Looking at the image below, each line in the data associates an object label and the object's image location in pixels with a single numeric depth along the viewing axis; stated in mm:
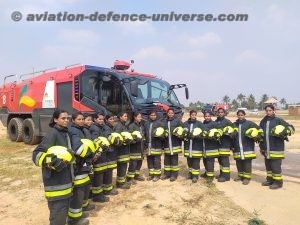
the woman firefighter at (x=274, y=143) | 4315
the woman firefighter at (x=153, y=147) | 4819
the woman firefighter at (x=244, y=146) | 4586
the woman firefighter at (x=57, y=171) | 2589
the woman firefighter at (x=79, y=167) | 2961
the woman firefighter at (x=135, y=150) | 4603
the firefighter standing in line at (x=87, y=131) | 3316
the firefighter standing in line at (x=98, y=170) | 3774
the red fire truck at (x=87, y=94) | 6175
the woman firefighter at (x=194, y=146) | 4700
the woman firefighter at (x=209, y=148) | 4693
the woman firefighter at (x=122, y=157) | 4348
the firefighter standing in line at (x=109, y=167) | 3964
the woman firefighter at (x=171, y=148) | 4783
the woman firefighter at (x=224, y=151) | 4713
